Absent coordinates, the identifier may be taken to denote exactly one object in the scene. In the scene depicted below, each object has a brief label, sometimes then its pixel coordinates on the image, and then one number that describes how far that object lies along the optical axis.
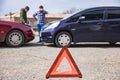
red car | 5.90
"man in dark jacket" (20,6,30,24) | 7.19
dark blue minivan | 5.93
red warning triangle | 3.13
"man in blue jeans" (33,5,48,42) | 6.98
